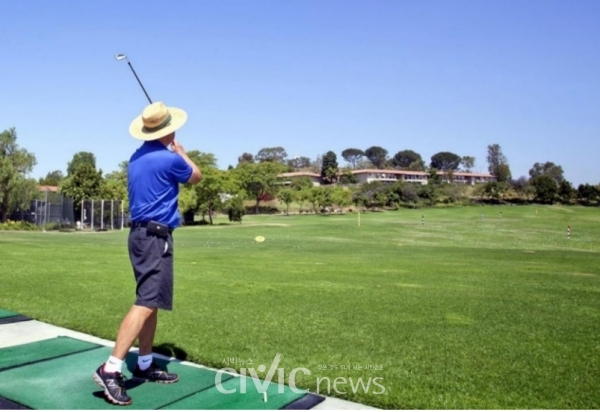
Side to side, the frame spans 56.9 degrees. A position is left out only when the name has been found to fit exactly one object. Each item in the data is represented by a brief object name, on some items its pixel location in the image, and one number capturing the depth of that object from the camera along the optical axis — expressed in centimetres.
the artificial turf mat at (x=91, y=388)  405
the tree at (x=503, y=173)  15098
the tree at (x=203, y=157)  8181
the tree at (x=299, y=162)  19088
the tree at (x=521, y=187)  10587
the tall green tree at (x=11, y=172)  5031
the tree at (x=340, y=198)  8806
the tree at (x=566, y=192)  10156
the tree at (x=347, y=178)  13175
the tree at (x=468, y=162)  18150
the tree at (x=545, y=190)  10227
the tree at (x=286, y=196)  8588
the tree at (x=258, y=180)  9331
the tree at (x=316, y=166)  16299
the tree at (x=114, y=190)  5972
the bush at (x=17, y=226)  4541
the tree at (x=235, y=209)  6456
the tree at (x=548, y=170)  15100
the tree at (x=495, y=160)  16075
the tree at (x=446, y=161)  19162
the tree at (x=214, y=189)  6353
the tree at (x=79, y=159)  10918
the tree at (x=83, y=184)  5831
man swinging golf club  436
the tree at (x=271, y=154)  18800
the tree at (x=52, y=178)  11596
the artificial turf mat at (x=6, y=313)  697
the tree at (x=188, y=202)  6169
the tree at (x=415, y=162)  17960
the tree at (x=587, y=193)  9806
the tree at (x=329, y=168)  13550
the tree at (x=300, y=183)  10769
